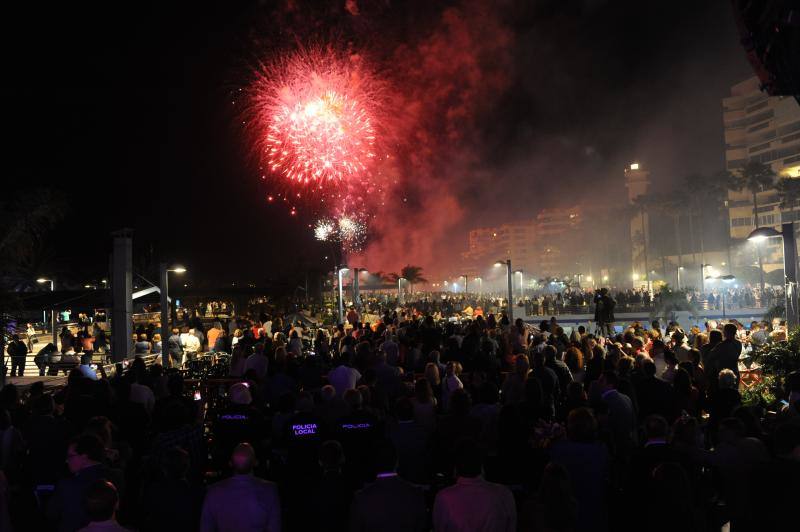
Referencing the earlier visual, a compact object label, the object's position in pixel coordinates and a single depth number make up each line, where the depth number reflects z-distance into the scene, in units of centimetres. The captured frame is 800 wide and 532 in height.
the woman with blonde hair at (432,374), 1055
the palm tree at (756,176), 7831
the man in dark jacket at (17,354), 2070
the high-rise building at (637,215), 12744
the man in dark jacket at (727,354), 1061
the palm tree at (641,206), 9850
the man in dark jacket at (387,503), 461
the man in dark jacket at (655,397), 841
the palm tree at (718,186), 8359
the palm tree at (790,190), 7306
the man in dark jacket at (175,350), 1995
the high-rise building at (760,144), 8794
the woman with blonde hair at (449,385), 966
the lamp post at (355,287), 3615
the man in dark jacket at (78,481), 515
